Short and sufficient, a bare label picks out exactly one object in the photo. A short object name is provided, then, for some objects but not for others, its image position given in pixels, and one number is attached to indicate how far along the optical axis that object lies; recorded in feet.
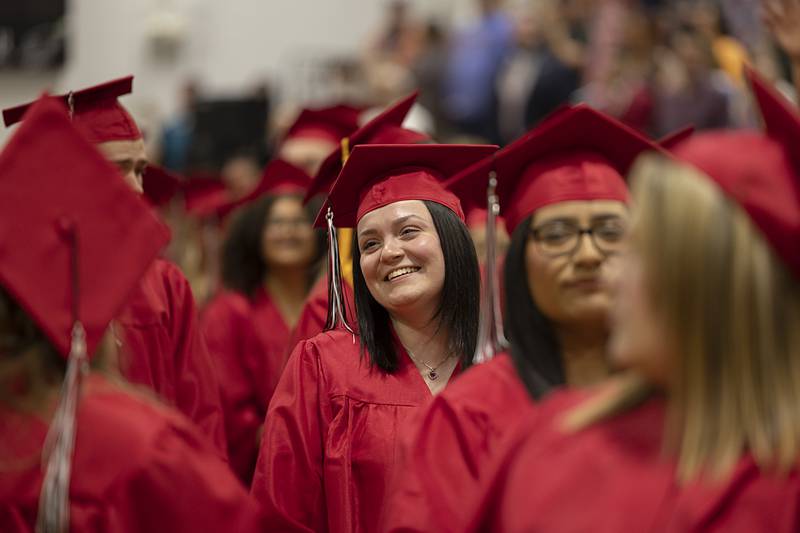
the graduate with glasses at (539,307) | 17.30
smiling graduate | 22.24
